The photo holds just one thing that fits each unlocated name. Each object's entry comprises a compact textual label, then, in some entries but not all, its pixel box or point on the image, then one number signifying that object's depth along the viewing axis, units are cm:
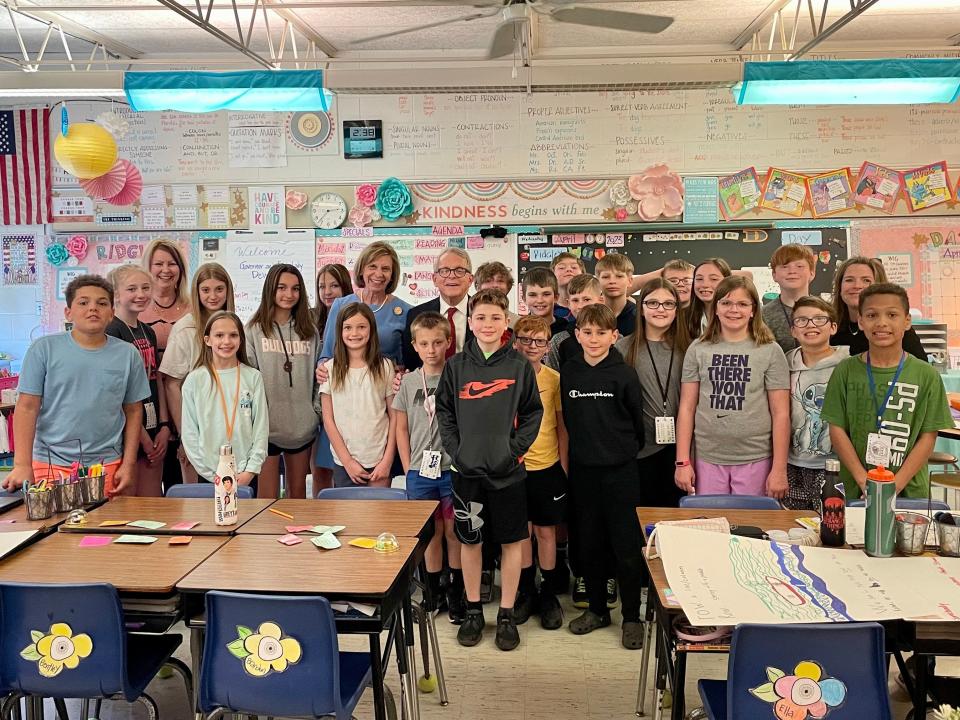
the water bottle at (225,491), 256
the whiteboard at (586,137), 630
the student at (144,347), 373
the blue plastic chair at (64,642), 200
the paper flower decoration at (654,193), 631
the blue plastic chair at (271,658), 192
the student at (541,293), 385
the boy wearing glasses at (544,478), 339
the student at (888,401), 276
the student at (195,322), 373
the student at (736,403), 318
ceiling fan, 373
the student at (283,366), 377
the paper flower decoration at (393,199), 636
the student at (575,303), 361
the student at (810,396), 321
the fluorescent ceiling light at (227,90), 423
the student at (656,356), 345
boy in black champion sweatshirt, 324
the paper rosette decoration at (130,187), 573
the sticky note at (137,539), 242
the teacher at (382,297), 387
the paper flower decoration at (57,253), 668
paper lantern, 485
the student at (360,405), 349
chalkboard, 632
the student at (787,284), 385
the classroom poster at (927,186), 628
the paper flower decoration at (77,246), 668
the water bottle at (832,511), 218
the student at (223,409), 337
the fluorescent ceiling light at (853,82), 403
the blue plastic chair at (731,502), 274
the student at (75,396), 313
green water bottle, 208
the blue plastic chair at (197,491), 305
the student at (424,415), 338
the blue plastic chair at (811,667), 167
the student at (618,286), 383
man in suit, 379
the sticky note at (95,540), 242
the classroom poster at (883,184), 629
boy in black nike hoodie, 305
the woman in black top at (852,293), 357
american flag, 675
